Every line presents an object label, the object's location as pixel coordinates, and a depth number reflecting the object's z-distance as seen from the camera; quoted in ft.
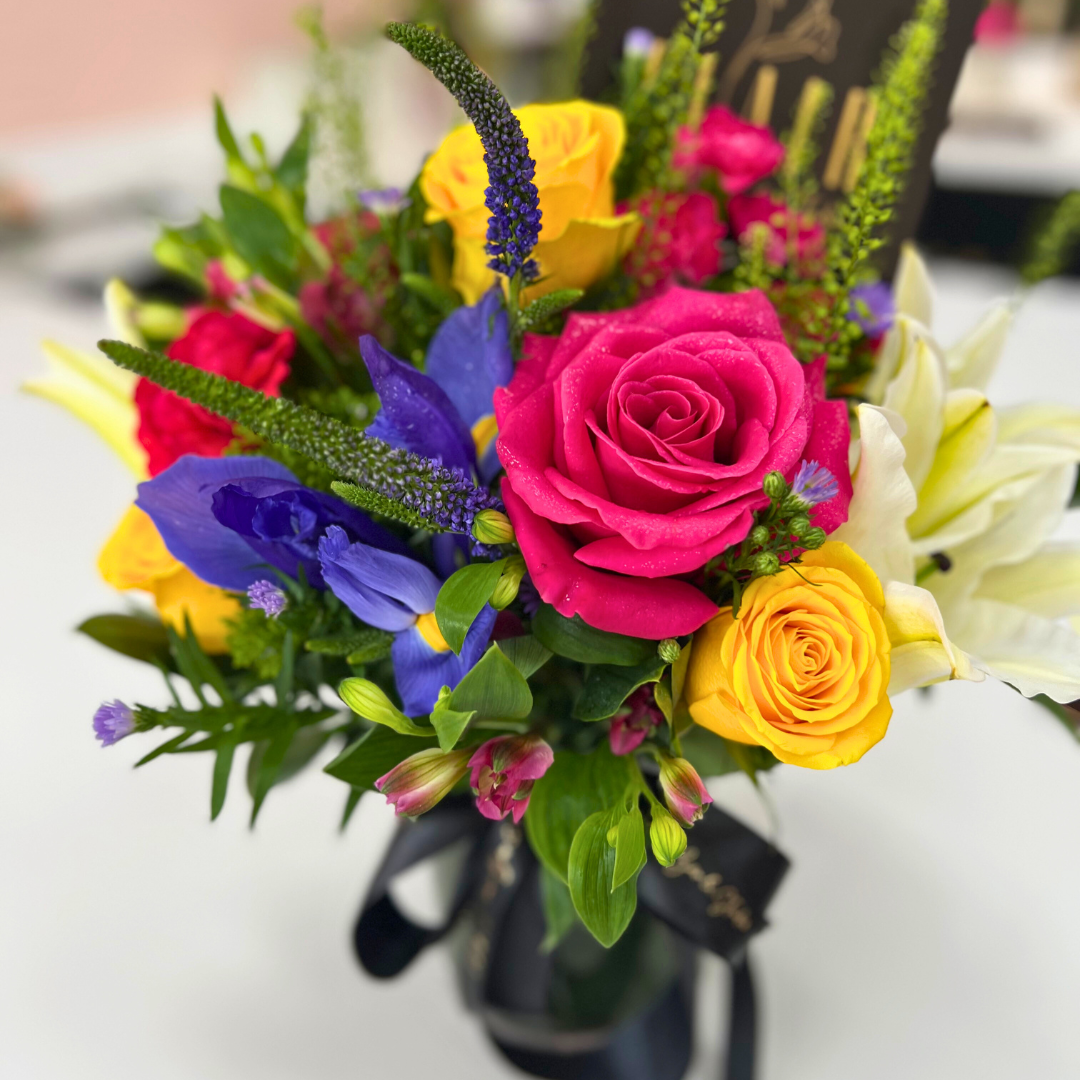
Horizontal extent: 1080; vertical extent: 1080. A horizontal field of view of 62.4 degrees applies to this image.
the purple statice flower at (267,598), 0.99
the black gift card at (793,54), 1.37
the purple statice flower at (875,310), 1.29
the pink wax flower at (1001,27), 6.04
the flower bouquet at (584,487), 0.89
